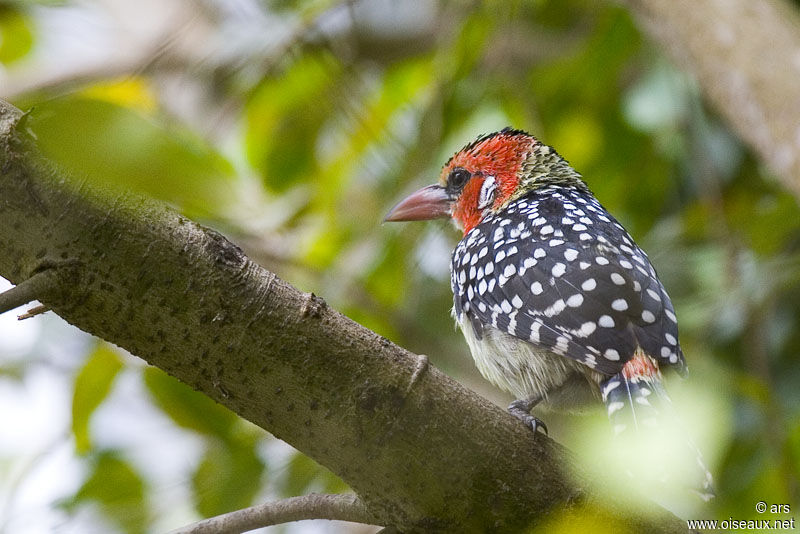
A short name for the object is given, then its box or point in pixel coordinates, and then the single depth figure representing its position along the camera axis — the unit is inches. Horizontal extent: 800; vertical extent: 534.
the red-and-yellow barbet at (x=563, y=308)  165.6
